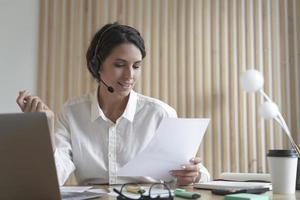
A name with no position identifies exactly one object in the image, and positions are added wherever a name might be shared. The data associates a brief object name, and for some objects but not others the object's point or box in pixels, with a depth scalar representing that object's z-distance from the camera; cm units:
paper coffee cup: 102
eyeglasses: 84
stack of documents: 108
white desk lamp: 225
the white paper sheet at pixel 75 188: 109
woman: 158
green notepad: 85
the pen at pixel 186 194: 96
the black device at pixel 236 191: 99
